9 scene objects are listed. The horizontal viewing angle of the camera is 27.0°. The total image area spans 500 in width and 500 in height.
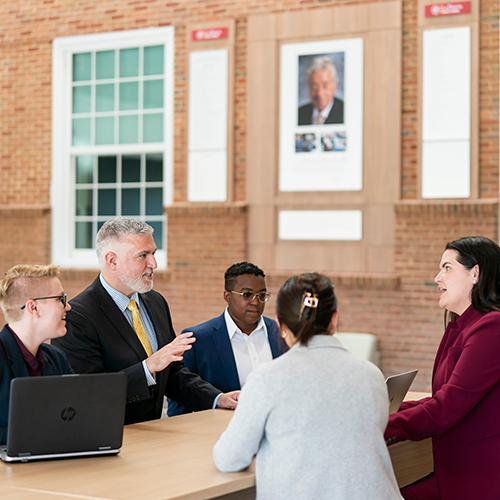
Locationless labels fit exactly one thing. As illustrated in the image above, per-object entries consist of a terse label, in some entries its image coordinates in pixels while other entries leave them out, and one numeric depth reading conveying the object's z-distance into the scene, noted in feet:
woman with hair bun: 11.00
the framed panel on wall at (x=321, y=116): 37.09
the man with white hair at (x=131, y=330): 16.01
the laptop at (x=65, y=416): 11.99
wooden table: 10.95
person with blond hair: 13.25
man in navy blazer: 18.22
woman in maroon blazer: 13.57
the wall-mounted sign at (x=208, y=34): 39.50
